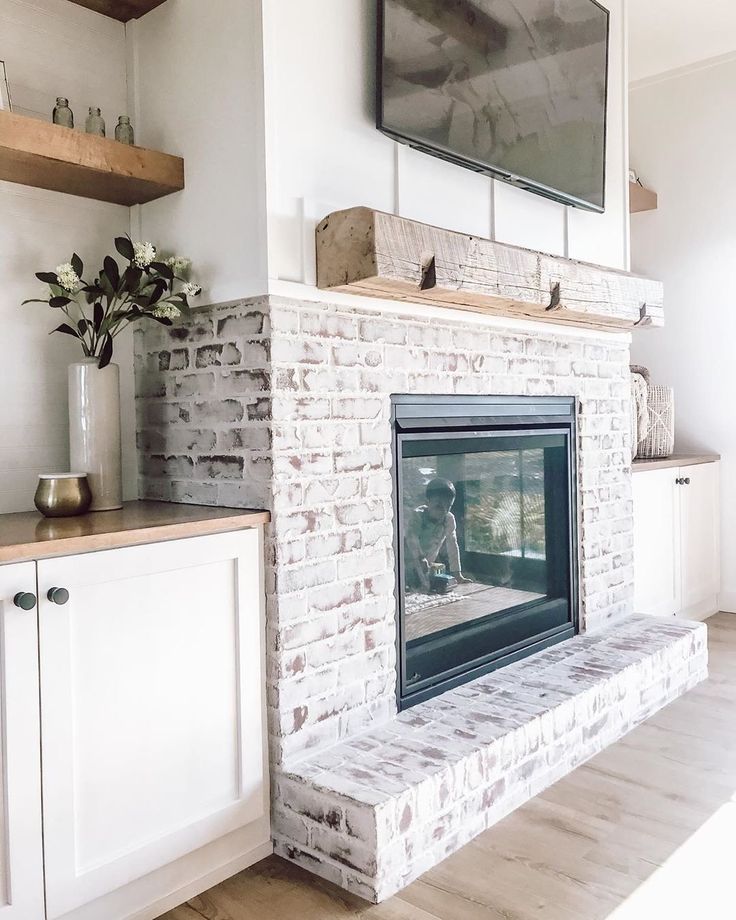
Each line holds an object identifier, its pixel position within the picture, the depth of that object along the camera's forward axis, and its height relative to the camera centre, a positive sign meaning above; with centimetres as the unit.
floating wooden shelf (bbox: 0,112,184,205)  176 +61
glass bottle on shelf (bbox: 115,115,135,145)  208 +76
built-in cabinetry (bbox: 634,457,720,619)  348 -52
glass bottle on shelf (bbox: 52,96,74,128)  194 +75
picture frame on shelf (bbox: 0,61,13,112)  183 +76
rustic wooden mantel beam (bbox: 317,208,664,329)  189 +40
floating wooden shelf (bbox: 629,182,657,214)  409 +113
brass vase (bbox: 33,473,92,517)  185 -15
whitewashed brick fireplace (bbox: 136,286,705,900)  183 -37
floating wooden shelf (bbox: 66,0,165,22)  213 +111
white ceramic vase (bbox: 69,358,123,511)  198 +0
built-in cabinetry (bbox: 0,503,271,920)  144 -58
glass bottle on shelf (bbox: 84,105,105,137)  202 +76
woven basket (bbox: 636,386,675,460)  383 -1
